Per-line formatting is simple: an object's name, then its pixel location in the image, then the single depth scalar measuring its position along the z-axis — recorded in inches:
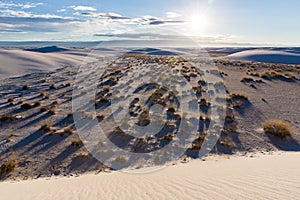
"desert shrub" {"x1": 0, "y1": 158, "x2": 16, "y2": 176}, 180.6
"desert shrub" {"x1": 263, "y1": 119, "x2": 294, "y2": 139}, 246.4
